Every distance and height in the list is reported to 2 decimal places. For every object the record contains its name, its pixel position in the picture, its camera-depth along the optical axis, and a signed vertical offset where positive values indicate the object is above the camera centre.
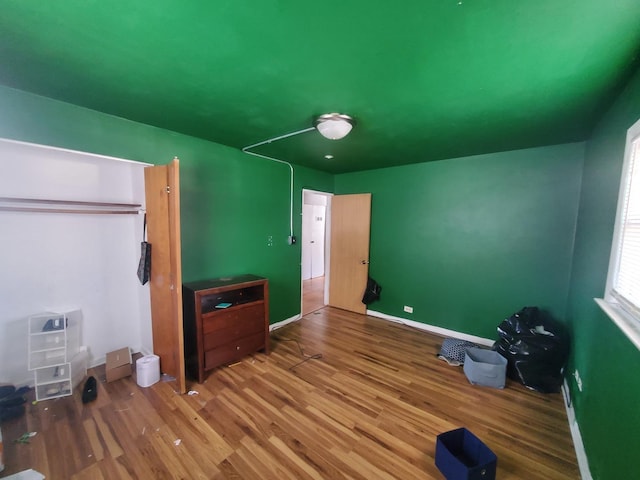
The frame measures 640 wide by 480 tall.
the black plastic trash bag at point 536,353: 2.22 -1.19
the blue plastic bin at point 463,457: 1.33 -1.40
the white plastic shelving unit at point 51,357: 1.97 -1.19
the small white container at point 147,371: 2.18 -1.39
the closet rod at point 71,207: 1.85 +0.09
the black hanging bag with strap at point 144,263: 2.28 -0.43
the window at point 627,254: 1.20 -0.14
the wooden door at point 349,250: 4.03 -0.48
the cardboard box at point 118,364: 2.22 -1.39
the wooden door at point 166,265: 1.98 -0.41
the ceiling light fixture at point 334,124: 1.87 +0.76
